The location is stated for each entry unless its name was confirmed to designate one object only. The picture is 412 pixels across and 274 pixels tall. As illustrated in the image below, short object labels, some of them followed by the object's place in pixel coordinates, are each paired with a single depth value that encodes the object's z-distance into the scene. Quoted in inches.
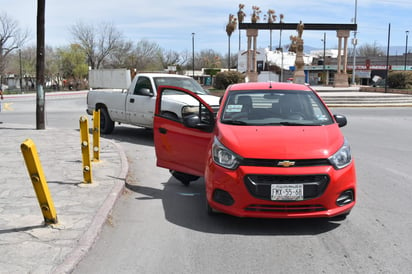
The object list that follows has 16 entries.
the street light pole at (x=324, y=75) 2940.0
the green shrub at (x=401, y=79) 1494.8
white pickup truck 460.4
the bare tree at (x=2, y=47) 2603.3
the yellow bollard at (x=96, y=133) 337.1
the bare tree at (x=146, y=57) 3336.6
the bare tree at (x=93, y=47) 3034.0
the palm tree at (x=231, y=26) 3262.8
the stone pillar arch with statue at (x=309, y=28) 1915.6
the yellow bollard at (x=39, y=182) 178.1
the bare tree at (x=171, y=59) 4036.4
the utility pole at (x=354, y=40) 2330.2
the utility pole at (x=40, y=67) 547.5
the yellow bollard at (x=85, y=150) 271.9
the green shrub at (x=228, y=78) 1440.7
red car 196.5
